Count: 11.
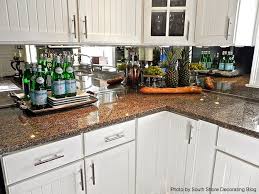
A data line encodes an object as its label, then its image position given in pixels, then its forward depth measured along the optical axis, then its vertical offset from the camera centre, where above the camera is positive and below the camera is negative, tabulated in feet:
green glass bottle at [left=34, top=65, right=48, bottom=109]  3.93 -0.86
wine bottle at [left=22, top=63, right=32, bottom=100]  4.48 -0.71
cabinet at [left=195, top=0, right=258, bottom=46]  4.50 +0.60
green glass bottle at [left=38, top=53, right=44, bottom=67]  4.45 -0.26
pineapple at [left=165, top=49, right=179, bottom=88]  5.88 -0.66
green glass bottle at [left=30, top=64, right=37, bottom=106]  4.00 -0.69
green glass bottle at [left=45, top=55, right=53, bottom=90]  4.55 -0.54
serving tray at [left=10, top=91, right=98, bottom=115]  3.89 -1.15
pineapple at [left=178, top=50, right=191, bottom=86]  5.99 -0.61
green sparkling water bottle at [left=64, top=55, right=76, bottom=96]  4.27 -0.67
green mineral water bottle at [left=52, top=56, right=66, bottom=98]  4.11 -0.69
